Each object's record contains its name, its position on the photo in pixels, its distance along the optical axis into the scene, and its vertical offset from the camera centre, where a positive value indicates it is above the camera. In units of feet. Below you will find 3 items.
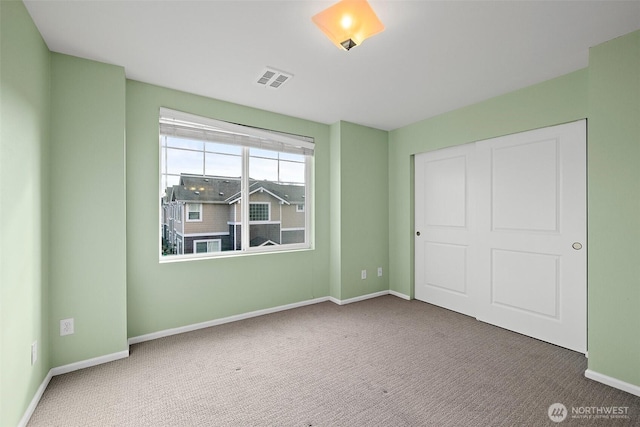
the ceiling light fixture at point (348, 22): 5.37 +3.59
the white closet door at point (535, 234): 8.44 -0.70
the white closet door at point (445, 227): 11.40 -0.66
